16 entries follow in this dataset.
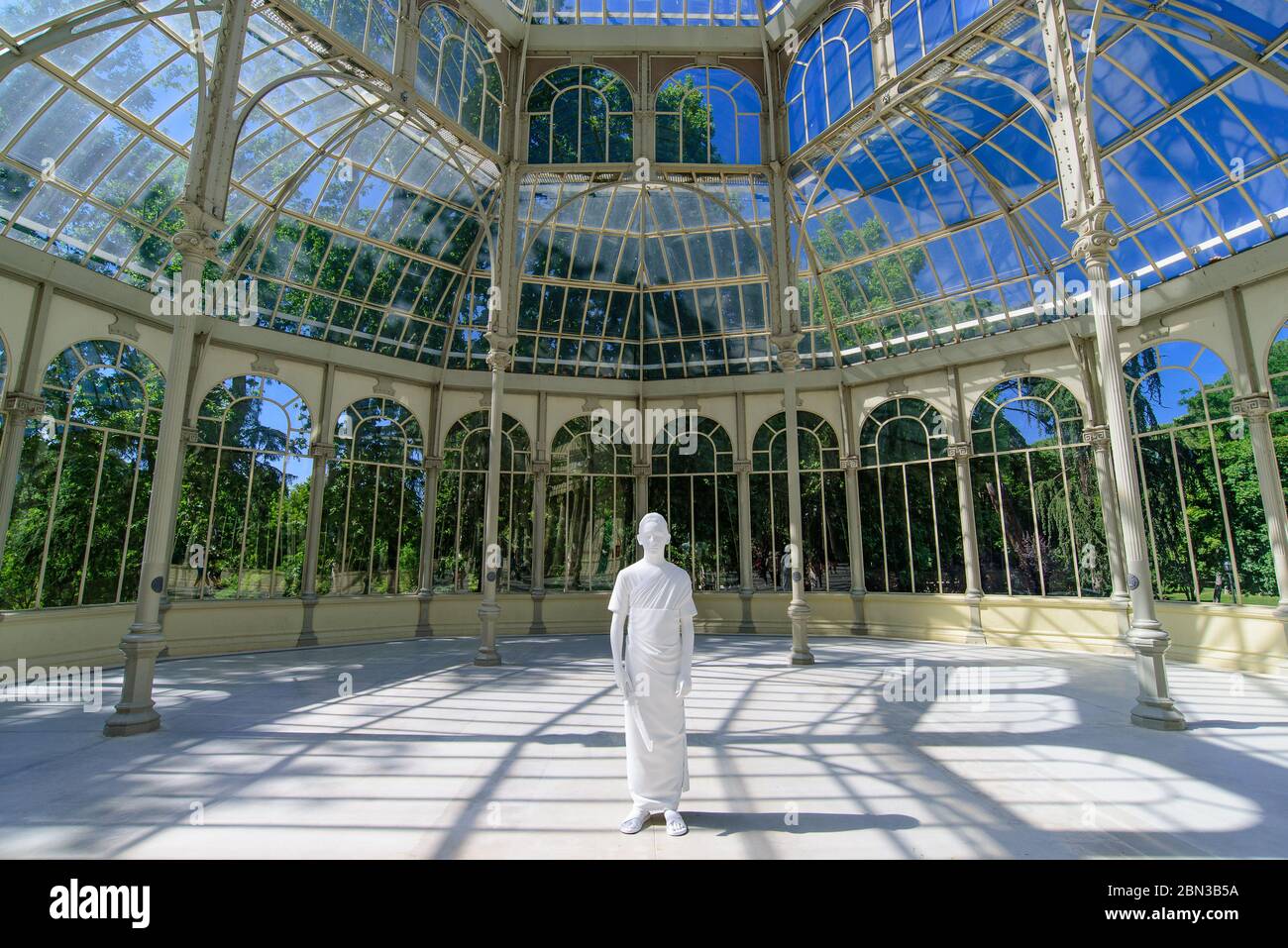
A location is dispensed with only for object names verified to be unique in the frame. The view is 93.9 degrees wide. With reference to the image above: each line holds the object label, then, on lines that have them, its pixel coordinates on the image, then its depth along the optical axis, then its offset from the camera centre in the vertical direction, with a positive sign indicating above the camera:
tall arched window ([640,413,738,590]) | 20.08 +2.13
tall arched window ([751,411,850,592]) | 19.25 +1.75
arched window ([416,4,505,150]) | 13.94 +11.84
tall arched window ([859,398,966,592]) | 17.47 +1.71
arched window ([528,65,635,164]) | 15.85 +11.69
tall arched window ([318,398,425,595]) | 16.95 +1.80
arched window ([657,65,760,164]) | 15.70 +11.60
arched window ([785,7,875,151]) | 14.27 +11.87
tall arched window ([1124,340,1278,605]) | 12.84 +1.63
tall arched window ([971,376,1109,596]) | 15.29 +1.68
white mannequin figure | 4.77 -0.91
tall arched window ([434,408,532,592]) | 18.69 +1.79
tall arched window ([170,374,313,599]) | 14.83 +1.80
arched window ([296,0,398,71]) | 12.14 +11.21
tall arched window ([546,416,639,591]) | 19.94 +1.82
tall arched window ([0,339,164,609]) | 12.01 +1.81
